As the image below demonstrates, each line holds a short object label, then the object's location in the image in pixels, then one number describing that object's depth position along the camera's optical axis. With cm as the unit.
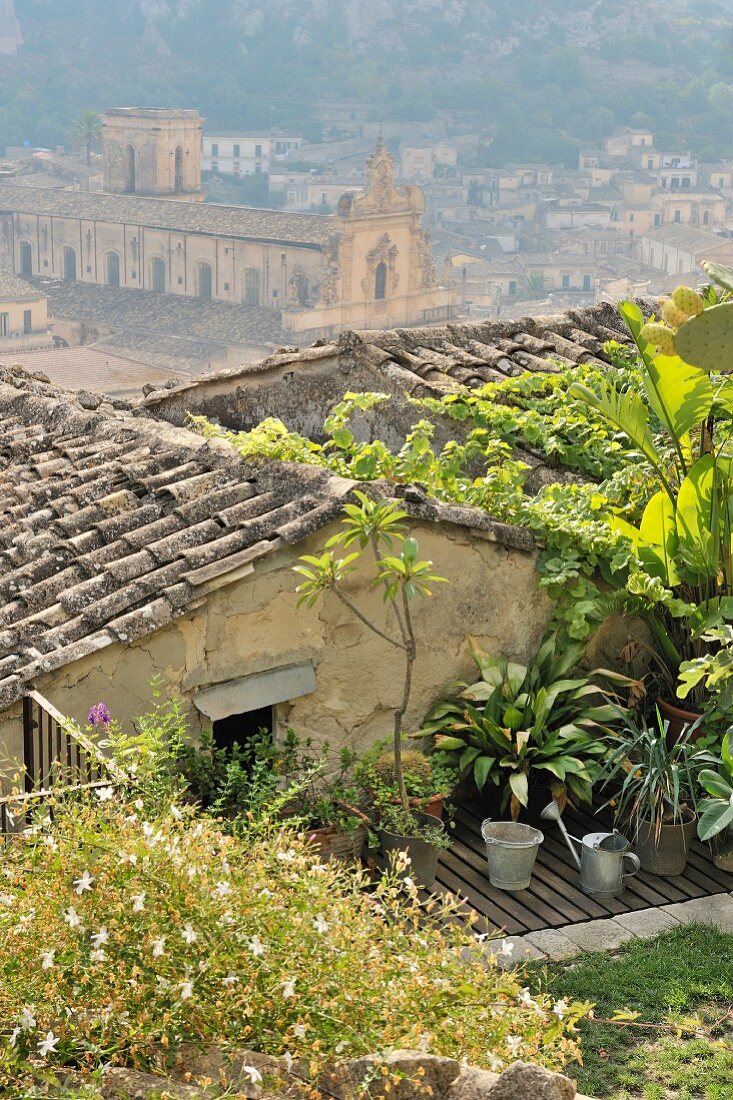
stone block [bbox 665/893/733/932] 587
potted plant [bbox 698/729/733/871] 532
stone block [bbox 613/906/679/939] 577
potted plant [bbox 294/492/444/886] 578
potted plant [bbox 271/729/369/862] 592
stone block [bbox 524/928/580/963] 554
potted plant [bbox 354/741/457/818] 611
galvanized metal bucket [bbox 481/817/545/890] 601
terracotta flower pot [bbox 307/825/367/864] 589
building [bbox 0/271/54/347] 8000
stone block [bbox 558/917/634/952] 564
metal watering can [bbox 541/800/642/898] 602
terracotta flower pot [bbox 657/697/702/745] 662
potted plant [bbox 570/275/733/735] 654
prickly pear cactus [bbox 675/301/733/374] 582
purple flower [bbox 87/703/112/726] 528
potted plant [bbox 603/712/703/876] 620
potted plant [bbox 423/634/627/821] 636
